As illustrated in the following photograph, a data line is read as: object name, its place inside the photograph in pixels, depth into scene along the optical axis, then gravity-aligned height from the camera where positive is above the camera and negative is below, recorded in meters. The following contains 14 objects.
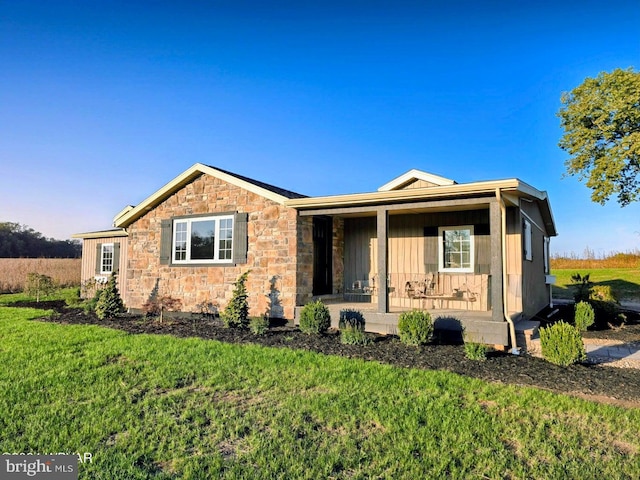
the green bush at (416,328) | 6.80 -1.10
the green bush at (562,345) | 5.61 -1.16
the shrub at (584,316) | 9.39 -1.22
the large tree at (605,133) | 16.59 +6.18
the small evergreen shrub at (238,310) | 8.83 -1.03
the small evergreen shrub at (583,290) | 12.44 -0.80
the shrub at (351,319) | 8.00 -1.12
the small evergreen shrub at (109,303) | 10.50 -1.06
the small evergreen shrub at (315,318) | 7.91 -1.09
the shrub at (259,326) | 8.05 -1.27
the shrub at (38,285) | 15.09 -0.81
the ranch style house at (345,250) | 7.79 +0.39
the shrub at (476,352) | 6.09 -1.35
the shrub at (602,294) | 11.87 -0.87
